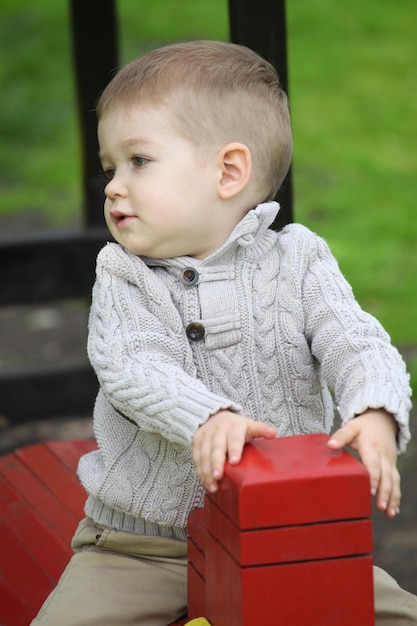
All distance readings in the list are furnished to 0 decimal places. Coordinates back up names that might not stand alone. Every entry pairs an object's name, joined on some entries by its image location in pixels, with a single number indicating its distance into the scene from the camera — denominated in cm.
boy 390
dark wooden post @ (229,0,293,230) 509
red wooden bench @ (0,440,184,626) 483
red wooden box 291
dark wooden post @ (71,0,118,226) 861
